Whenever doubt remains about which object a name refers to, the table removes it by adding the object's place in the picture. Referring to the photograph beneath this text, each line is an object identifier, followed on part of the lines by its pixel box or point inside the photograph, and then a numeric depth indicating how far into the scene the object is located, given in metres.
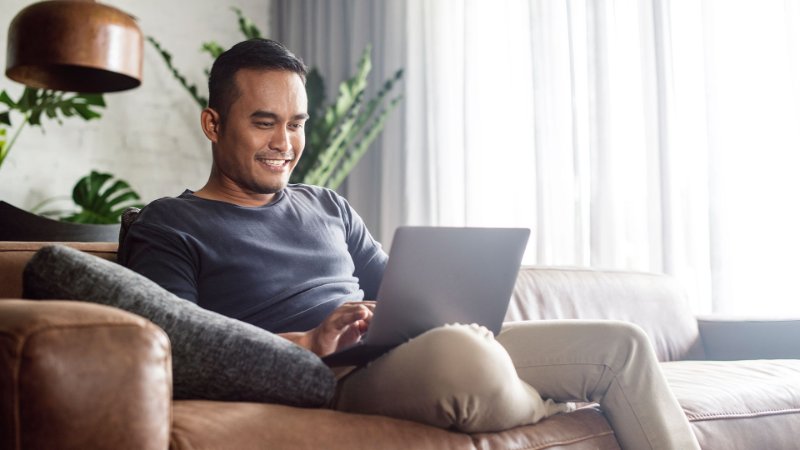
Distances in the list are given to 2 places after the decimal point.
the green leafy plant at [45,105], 3.29
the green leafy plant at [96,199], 3.63
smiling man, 1.23
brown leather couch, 0.86
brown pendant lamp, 2.01
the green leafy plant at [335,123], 3.80
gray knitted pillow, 1.10
